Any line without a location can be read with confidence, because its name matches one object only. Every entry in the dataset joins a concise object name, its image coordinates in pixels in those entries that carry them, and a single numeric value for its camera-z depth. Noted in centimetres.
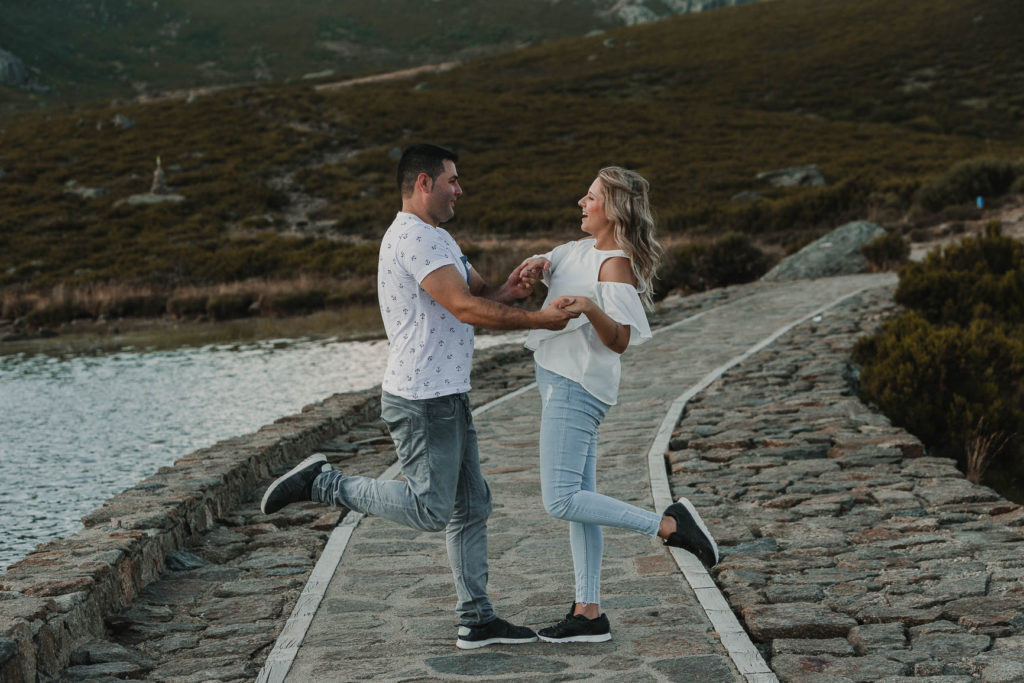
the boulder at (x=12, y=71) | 11787
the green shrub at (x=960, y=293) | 1856
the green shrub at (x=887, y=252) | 2711
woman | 516
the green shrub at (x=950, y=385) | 1223
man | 495
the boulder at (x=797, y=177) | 4831
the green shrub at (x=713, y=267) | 2920
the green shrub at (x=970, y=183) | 3534
